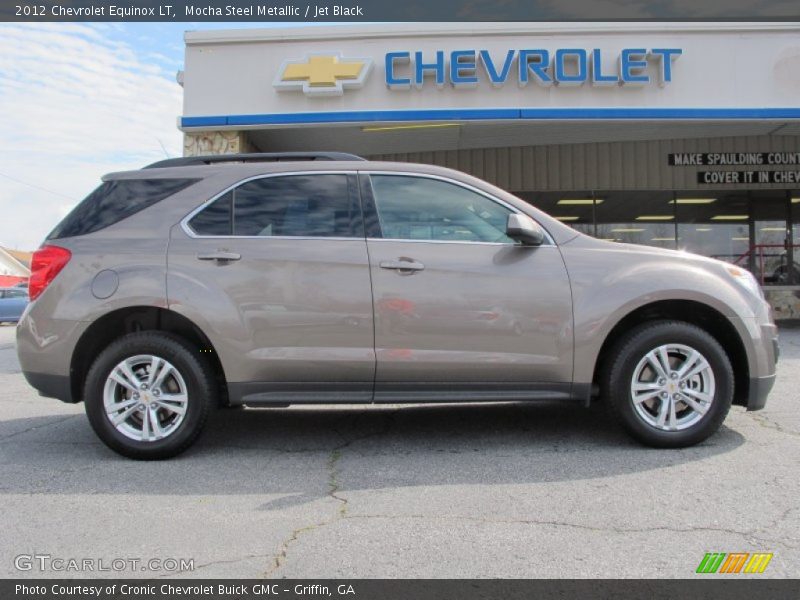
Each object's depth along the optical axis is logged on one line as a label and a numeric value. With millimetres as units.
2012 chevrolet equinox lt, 4176
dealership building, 11539
